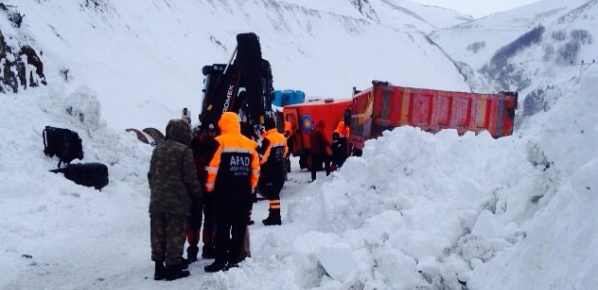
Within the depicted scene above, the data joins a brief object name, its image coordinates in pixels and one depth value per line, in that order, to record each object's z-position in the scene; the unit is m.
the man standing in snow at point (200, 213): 6.80
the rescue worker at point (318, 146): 14.06
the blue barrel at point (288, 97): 23.62
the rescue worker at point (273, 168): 8.95
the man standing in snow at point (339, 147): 14.56
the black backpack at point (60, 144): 10.69
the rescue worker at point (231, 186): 6.34
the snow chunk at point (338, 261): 4.54
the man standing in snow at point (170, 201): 6.08
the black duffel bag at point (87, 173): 10.45
